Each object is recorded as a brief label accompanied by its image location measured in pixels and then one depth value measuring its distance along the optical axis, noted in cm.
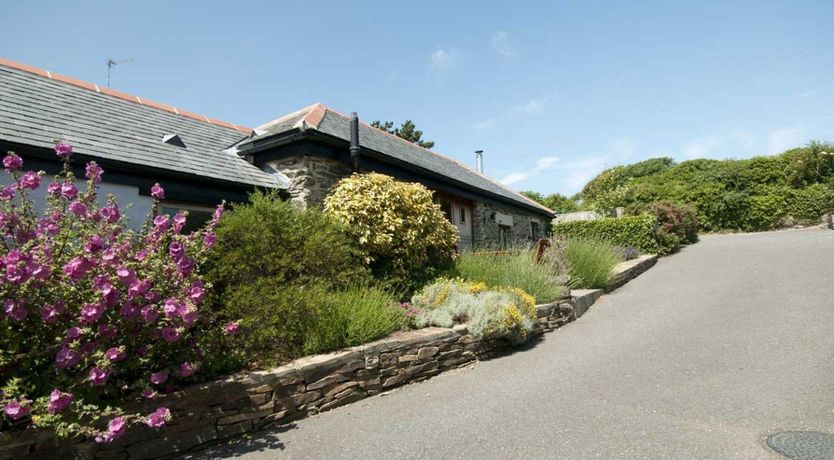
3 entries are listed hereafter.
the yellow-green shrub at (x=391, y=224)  729
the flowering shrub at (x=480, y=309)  627
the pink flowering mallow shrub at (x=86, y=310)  303
